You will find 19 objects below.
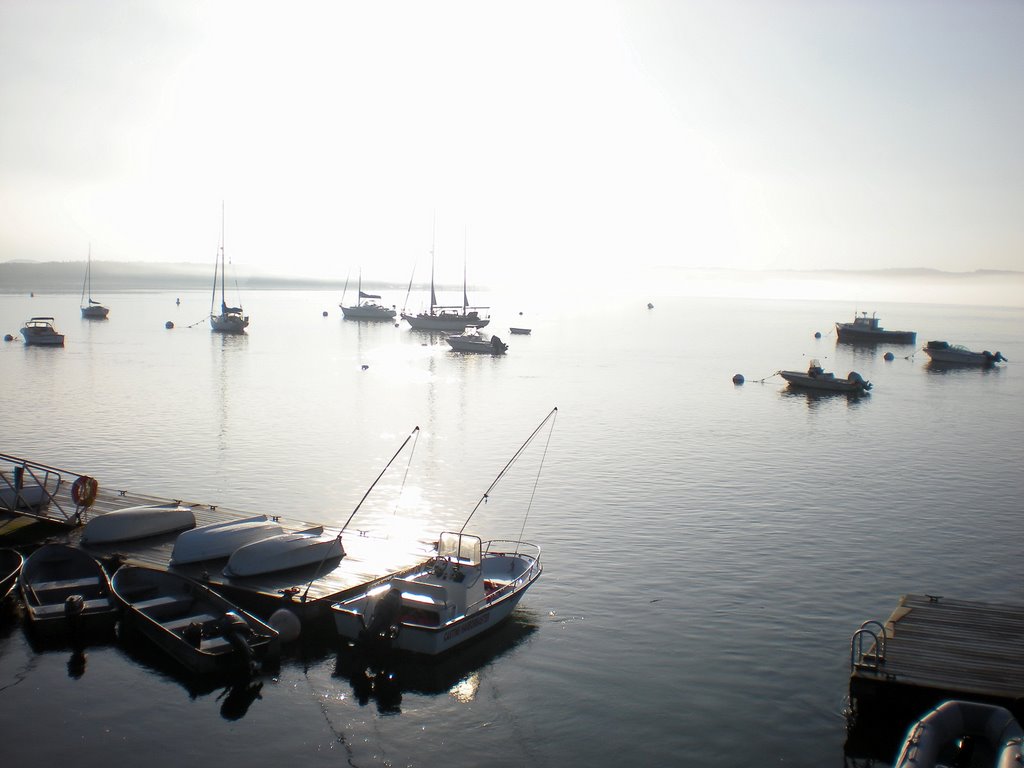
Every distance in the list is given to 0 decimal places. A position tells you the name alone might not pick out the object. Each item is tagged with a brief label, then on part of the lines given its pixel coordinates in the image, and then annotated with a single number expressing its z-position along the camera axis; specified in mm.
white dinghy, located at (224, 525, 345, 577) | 27000
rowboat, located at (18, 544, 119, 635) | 24578
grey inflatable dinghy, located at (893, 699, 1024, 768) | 17266
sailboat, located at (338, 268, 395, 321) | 195250
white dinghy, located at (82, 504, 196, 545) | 29641
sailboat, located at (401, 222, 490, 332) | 160750
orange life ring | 32219
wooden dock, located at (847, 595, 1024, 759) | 19656
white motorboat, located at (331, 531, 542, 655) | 23469
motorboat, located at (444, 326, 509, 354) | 127000
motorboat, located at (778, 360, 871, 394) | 86688
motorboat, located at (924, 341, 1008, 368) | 123750
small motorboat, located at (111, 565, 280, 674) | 22594
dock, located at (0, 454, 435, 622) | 25873
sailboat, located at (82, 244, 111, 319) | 175250
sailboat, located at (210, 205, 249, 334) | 147375
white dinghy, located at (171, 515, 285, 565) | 27797
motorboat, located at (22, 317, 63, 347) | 115312
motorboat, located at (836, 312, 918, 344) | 160125
